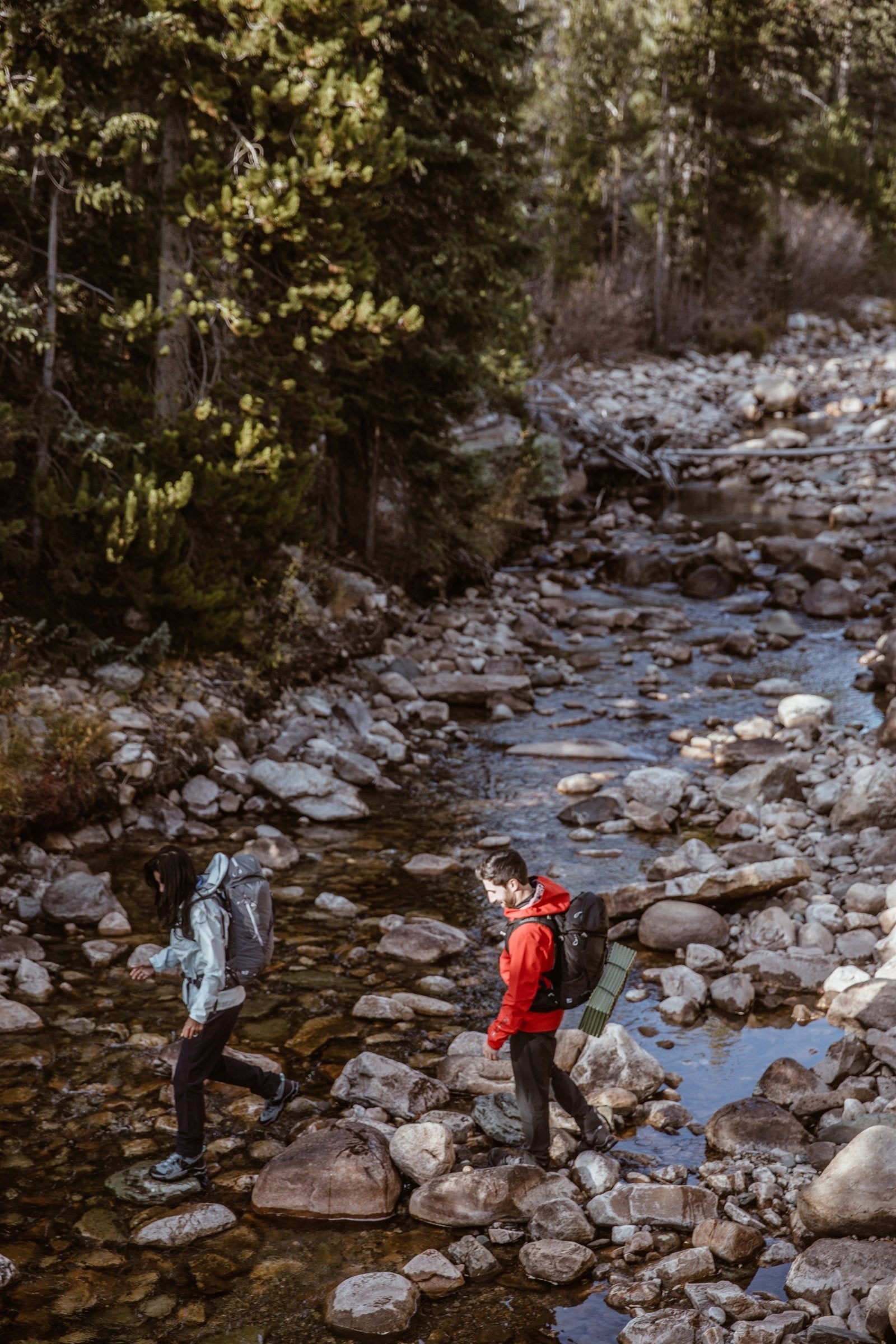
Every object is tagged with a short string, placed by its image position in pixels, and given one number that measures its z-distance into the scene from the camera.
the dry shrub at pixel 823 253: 40.06
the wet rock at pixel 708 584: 17.45
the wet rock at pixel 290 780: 9.92
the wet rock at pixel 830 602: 16.20
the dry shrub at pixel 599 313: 31.16
